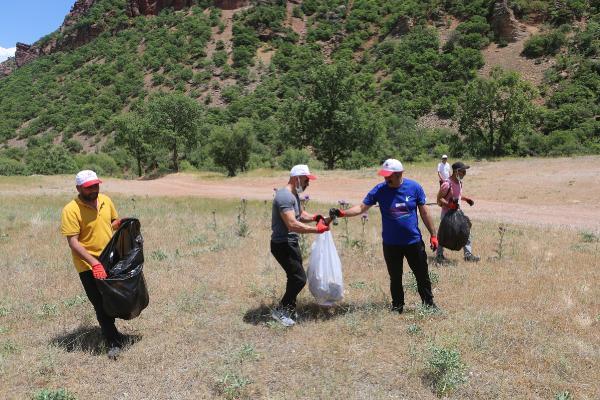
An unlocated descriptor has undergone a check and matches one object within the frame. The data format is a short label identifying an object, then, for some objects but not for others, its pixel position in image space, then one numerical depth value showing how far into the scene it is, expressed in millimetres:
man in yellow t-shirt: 4129
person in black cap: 6965
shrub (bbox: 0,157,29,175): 34819
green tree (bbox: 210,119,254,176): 28000
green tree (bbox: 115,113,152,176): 32544
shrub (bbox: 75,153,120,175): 37625
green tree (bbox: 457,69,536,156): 25688
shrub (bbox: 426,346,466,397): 3568
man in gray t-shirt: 4551
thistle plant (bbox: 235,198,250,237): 9805
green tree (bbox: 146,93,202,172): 31062
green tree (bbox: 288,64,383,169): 27562
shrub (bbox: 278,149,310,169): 32031
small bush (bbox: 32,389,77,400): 3419
